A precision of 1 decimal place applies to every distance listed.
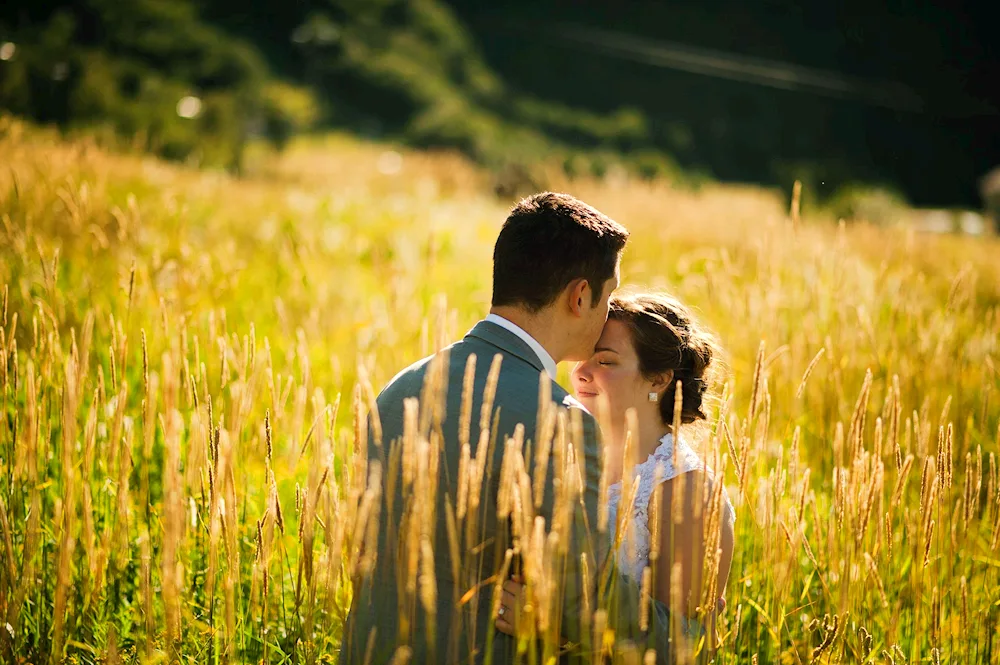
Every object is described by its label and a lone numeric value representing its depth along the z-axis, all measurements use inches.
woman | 163.3
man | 147.2
